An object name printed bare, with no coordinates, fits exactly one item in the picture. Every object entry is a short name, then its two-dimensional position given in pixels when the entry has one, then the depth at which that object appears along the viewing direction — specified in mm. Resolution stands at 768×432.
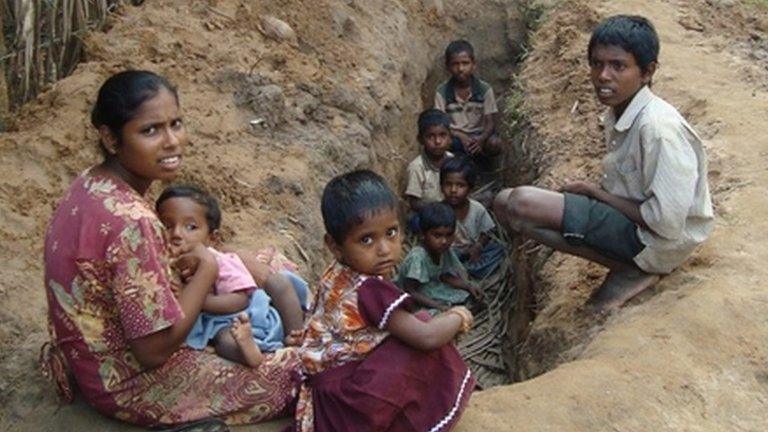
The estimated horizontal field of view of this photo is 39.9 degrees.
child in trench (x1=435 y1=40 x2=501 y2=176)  8281
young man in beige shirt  4285
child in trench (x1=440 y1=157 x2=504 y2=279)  7176
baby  3576
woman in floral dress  3191
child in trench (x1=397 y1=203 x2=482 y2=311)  6598
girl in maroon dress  3264
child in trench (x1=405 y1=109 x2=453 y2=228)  7520
